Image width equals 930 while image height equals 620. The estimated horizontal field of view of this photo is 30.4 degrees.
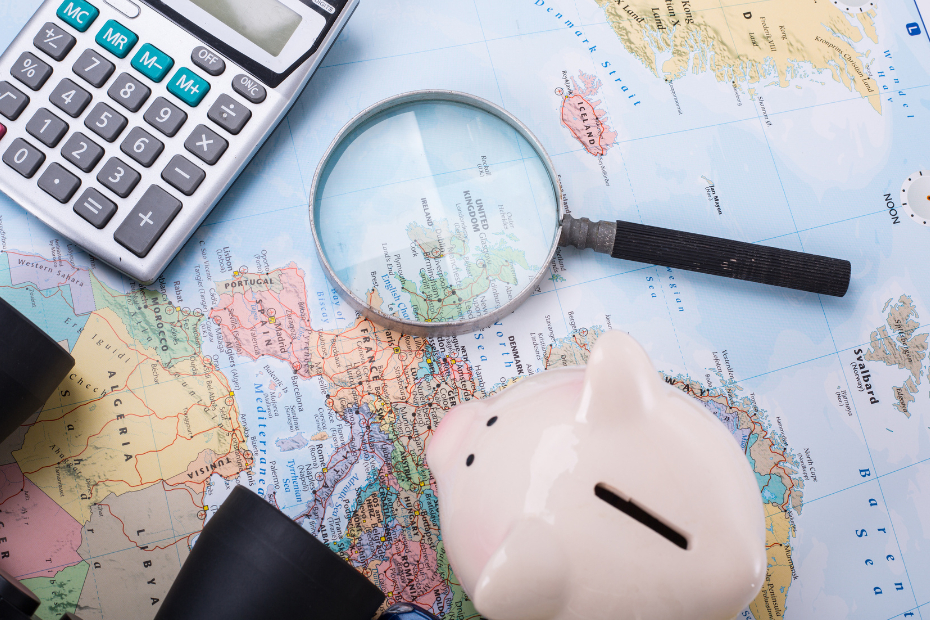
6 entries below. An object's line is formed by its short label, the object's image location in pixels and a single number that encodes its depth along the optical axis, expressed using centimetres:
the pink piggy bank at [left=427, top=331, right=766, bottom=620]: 47
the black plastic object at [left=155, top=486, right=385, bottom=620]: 50
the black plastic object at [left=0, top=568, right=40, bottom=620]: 49
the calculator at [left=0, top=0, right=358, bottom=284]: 54
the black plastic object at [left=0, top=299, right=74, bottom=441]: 51
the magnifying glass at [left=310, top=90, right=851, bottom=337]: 55
